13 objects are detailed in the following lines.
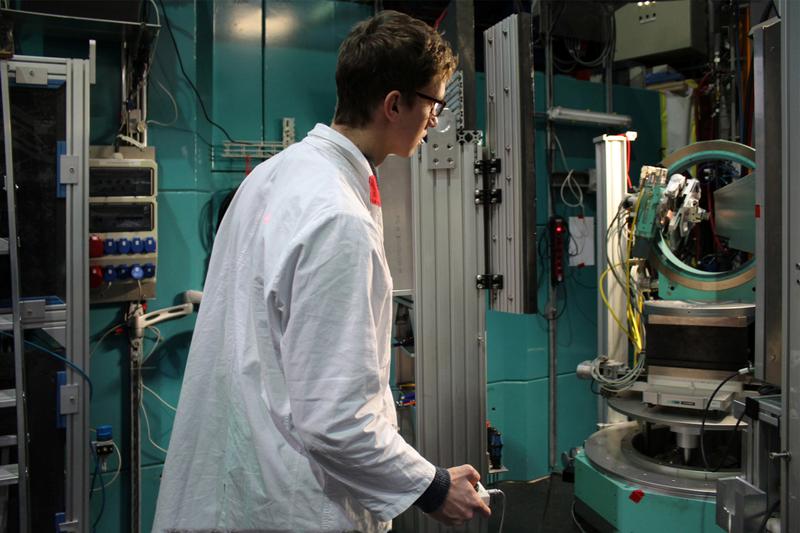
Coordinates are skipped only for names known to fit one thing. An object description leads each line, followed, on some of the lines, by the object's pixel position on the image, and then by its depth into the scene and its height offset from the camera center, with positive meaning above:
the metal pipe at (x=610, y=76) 3.94 +1.15
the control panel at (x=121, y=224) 2.54 +0.15
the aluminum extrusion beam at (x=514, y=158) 2.05 +0.33
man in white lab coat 0.89 -0.13
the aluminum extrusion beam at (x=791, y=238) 1.28 +0.04
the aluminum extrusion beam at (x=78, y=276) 2.25 -0.05
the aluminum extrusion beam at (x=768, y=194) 1.43 +0.15
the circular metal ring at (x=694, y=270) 2.31 +0.01
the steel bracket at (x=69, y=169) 2.23 +0.33
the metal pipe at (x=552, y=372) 3.80 -0.70
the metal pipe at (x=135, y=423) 2.68 -0.70
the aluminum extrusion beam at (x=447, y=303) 2.14 -0.15
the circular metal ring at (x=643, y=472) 2.06 -0.76
